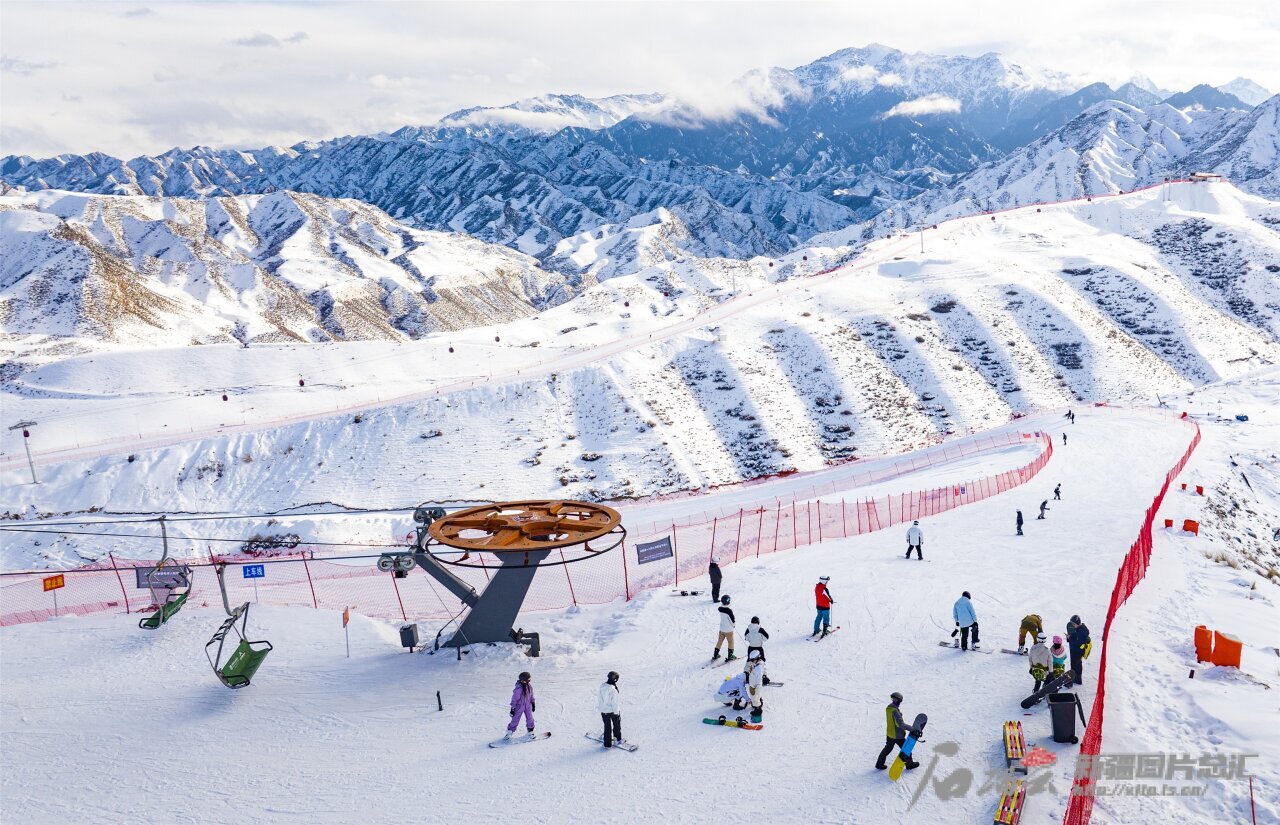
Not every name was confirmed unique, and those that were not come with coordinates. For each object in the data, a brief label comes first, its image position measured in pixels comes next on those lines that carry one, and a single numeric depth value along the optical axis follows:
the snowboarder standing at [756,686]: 15.76
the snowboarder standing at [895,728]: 13.23
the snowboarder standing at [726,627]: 18.58
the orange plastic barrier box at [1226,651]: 16.14
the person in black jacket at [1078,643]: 15.27
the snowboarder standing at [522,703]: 15.97
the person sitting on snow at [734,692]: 16.41
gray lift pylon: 20.61
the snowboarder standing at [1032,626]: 16.09
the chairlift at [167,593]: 23.50
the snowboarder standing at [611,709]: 15.10
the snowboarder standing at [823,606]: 19.64
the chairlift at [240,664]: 19.25
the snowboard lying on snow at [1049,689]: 14.48
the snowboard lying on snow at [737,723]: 15.60
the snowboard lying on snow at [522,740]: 16.05
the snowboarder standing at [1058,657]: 15.02
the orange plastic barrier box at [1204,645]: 16.58
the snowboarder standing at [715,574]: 23.11
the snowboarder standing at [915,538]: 25.56
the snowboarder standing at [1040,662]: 14.90
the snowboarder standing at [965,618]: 17.86
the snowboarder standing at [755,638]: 17.09
